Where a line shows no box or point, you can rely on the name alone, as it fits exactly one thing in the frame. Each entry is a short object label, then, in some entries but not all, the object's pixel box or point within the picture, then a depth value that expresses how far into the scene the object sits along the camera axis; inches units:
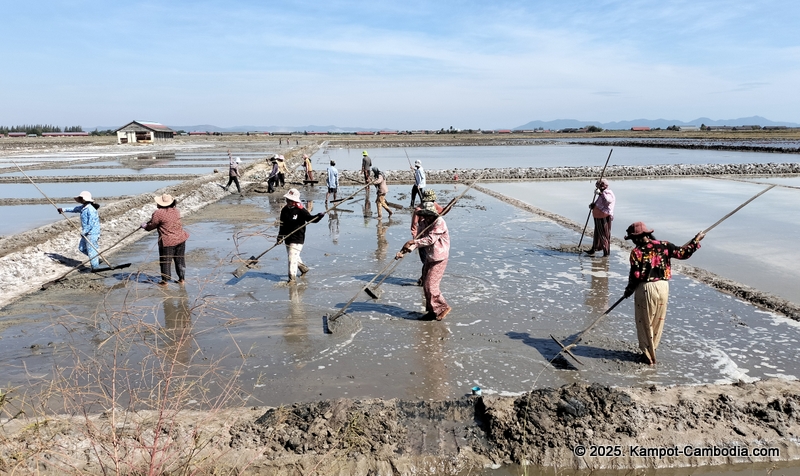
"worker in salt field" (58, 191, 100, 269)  322.7
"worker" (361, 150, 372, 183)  651.5
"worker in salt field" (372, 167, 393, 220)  539.8
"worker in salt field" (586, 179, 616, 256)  350.9
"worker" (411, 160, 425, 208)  527.3
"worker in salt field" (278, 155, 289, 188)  754.2
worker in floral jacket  191.5
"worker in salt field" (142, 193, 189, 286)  289.3
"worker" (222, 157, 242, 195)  716.7
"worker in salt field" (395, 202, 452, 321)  241.3
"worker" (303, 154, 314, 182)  774.5
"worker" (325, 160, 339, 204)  611.4
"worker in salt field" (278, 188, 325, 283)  295.7
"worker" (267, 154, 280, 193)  735.1
